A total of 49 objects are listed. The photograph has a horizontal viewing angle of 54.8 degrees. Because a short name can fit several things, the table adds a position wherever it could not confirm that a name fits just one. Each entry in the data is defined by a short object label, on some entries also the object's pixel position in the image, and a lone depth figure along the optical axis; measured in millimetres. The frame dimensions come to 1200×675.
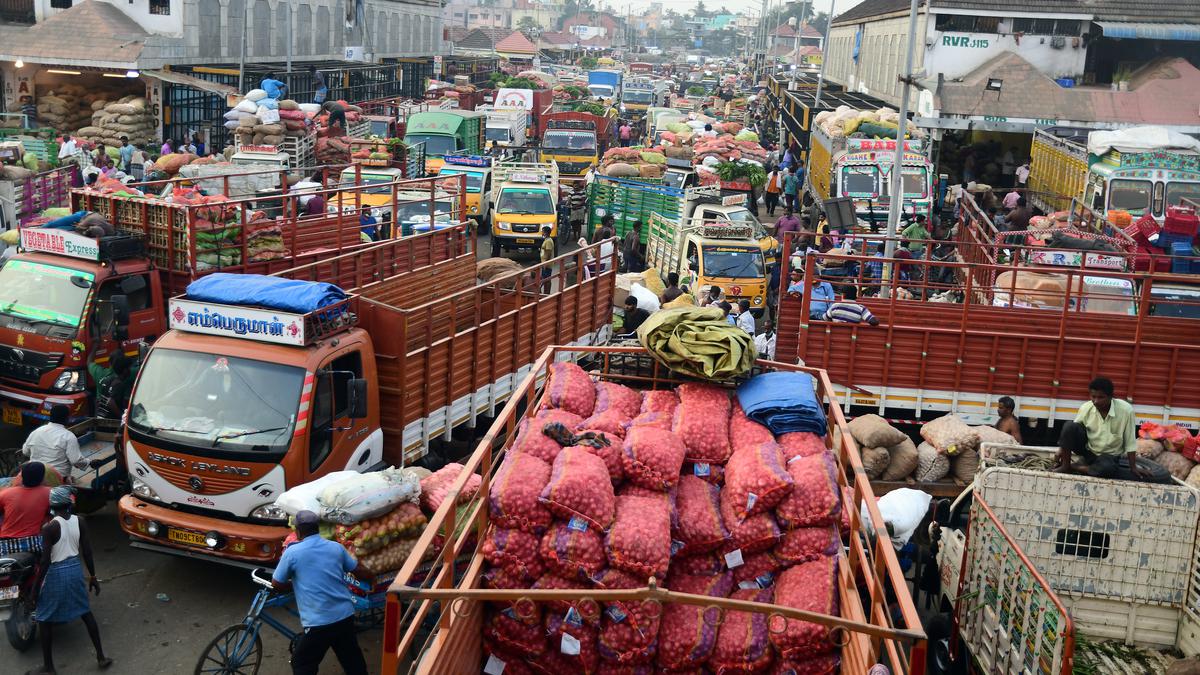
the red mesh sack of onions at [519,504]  5828
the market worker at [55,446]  9281
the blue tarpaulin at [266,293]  9203
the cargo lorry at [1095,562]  7871
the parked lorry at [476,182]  26781
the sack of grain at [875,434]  11109
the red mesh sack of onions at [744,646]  5617
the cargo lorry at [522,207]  23750
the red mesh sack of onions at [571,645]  5652
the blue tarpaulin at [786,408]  7004
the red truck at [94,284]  10789
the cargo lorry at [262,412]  8703
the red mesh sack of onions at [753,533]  6066
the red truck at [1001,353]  12039
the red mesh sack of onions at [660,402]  7265
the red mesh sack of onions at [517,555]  5816
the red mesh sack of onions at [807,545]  6051
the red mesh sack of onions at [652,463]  6227
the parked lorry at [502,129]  38188
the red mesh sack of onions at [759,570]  6125
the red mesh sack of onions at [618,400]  7336
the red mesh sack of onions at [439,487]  8328
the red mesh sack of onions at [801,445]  6645
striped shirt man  12102
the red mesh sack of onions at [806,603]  5527
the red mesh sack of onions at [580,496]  5773
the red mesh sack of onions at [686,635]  5633
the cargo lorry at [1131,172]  20484
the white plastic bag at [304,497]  7926
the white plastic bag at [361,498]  7891
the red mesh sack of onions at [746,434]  6773
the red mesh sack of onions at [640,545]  5625
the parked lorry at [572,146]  33656
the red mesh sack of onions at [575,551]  5695
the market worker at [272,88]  29250
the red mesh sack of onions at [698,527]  6051
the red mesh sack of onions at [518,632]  5773
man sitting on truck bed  8688
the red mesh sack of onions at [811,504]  6090
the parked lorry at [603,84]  73062
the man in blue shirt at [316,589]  7008
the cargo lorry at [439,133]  33125
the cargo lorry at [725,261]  18484
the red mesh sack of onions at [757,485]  6090
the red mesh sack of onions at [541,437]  6383
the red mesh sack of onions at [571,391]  7258
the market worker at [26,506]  8000
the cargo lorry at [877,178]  24891
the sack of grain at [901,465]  11227
